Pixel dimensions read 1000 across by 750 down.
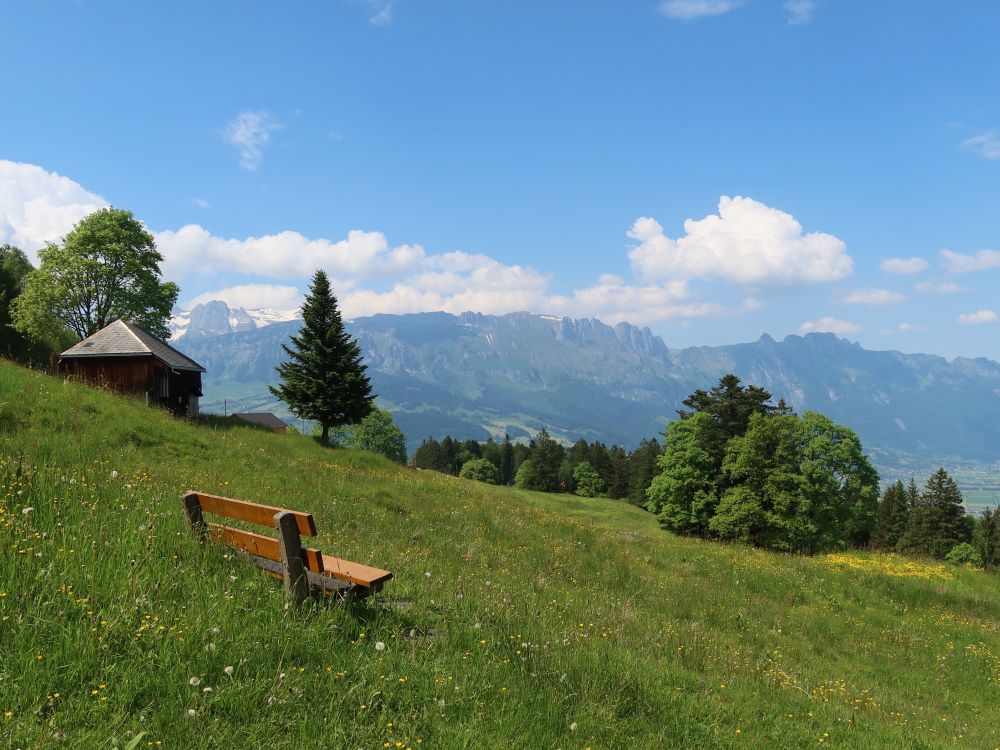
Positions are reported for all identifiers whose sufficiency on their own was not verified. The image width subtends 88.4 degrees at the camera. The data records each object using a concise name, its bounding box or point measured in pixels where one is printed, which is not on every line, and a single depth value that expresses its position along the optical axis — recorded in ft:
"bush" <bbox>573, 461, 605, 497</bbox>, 338.95
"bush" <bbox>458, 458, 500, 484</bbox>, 371.19
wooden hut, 103.30
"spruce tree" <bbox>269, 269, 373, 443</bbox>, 124.47
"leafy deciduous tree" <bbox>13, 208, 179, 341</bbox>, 131.13
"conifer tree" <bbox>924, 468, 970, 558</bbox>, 208.85
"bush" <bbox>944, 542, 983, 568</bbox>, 194.90
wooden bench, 16.97
